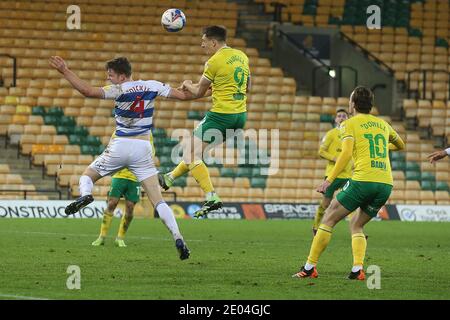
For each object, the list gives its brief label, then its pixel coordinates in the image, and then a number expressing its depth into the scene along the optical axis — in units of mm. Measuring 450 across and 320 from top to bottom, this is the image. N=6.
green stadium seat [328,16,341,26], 36531
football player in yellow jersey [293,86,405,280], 12055
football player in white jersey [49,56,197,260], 12984
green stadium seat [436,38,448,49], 36844
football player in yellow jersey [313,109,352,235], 19922
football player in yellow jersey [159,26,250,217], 14305
